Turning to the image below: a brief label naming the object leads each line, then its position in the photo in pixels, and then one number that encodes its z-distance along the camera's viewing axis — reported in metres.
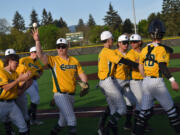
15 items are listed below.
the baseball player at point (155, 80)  4.41
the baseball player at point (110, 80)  5.12
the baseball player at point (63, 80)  4.62
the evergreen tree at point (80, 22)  179.12
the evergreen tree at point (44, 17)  125.25
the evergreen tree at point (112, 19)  103.62
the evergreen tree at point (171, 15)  83.50
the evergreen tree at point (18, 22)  119.56
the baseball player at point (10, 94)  4.49
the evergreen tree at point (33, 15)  124.89
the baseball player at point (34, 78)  7.03
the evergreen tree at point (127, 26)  95.55
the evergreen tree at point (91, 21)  160.88
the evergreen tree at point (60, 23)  145.62
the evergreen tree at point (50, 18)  127.19
